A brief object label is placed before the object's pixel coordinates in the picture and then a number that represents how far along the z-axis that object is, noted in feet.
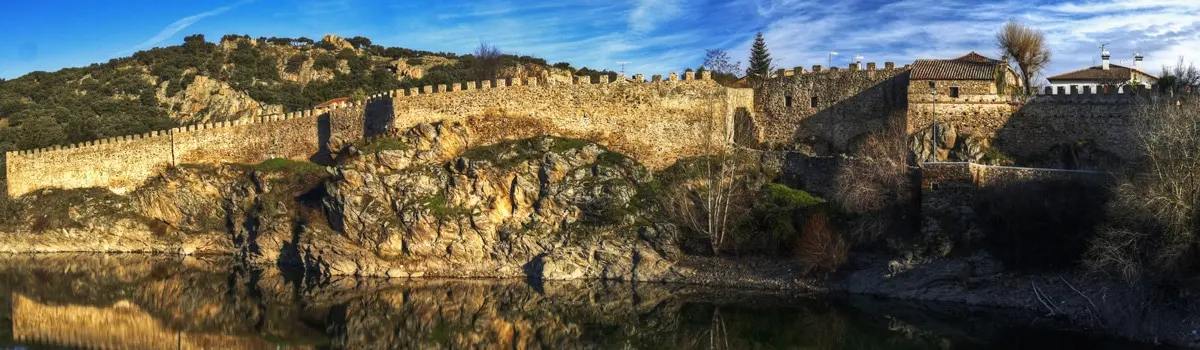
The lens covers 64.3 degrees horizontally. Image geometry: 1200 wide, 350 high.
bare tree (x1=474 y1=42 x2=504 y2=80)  234.97
